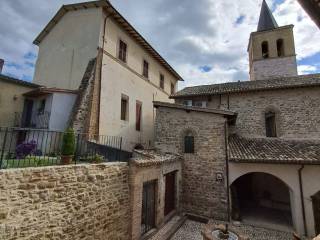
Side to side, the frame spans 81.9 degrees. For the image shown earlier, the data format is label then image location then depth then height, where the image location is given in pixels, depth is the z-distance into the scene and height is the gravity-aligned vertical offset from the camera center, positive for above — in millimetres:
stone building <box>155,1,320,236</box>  9641 -50
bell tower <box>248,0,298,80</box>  19391 +10363
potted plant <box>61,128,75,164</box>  6195 -171
